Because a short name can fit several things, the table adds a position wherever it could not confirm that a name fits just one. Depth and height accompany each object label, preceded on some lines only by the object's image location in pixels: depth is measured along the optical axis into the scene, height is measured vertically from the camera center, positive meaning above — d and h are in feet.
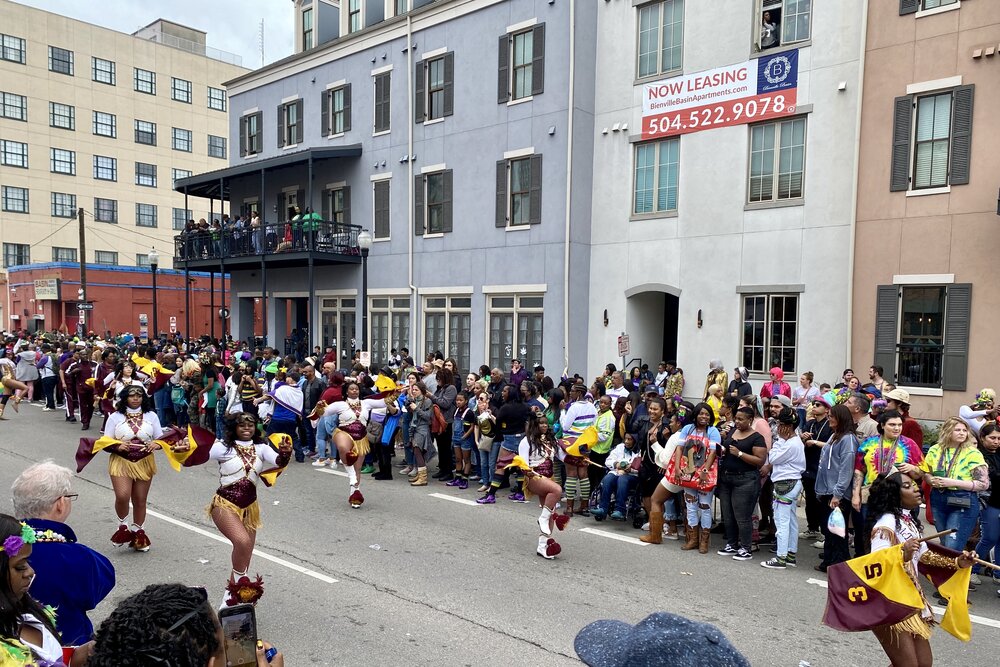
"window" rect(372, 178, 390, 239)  73.46 +9.65
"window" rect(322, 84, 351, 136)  76.84 +21.20
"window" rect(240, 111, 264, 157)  88.02 +21.00
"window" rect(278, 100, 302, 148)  83.10 +20.96
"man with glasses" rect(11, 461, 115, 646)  11.52 -4.68
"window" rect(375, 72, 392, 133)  72.74 +20.98
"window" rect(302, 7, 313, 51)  83.25 +32.29
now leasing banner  50.01 +15.82
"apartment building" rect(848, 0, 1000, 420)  42.57 +6.83
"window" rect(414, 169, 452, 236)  68.18 +9.79
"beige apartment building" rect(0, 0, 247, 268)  149.79 +38.72
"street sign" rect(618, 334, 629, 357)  52.21 -2.99
